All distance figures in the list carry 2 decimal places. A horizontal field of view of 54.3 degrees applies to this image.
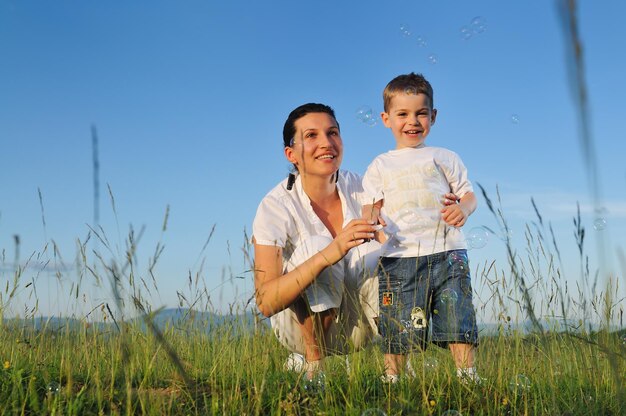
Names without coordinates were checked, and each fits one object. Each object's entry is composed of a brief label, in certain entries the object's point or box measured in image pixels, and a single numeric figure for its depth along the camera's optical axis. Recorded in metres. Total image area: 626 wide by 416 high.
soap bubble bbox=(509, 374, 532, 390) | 3.28
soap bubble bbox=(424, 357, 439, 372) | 3.41
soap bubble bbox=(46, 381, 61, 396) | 3.02
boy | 4.05
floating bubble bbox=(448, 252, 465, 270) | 4.10
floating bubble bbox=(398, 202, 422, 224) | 4.19
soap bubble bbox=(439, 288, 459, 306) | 3.97
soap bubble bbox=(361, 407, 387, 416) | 2.66
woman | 4.27
